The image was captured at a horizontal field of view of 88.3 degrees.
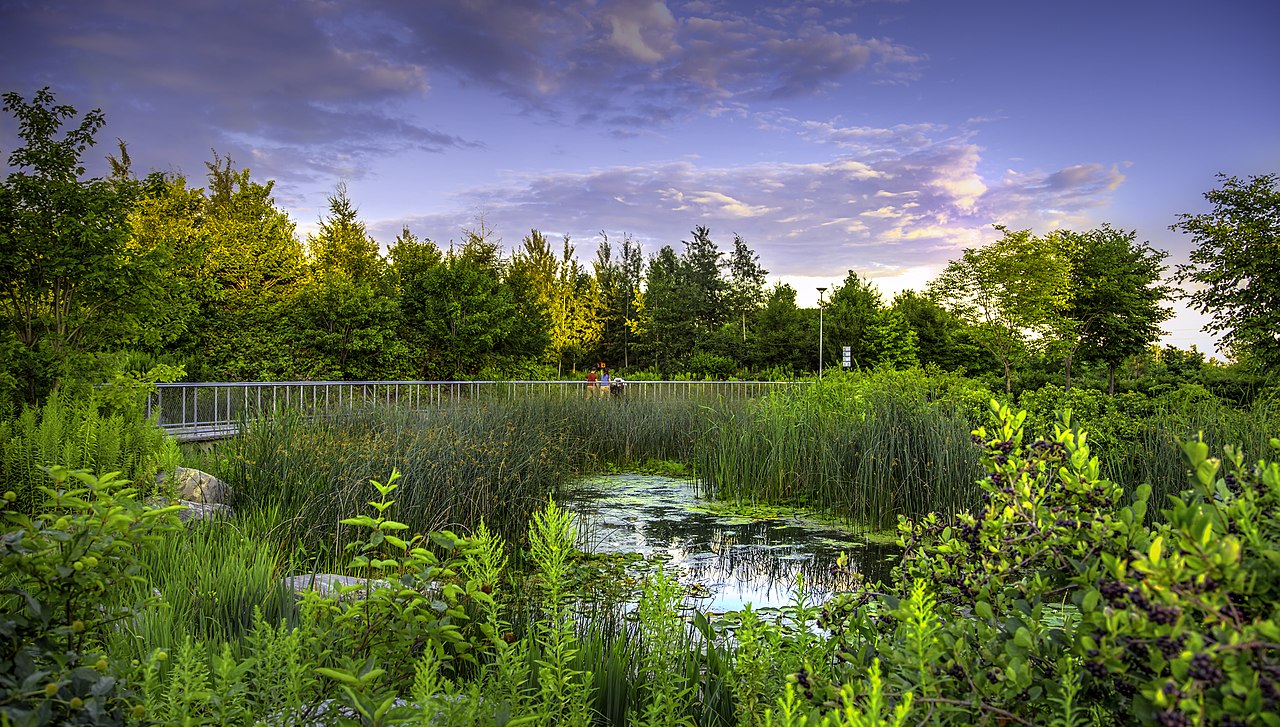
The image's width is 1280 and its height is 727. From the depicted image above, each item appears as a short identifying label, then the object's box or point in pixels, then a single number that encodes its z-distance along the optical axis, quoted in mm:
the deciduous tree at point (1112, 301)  26391
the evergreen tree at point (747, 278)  42719
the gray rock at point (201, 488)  5199
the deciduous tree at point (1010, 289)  25141
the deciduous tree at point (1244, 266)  13984
